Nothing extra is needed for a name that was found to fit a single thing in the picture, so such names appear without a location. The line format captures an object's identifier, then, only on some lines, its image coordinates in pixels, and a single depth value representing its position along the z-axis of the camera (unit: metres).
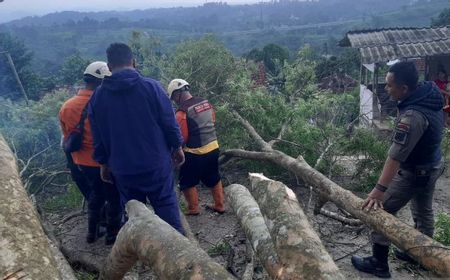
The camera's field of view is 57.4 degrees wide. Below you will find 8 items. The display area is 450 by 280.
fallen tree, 2.59
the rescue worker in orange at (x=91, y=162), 3.75
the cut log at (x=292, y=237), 1.76
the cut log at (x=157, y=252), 1.76
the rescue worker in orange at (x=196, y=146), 4.44
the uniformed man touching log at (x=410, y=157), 3.01
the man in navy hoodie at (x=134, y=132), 3.21
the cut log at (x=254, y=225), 2.21
